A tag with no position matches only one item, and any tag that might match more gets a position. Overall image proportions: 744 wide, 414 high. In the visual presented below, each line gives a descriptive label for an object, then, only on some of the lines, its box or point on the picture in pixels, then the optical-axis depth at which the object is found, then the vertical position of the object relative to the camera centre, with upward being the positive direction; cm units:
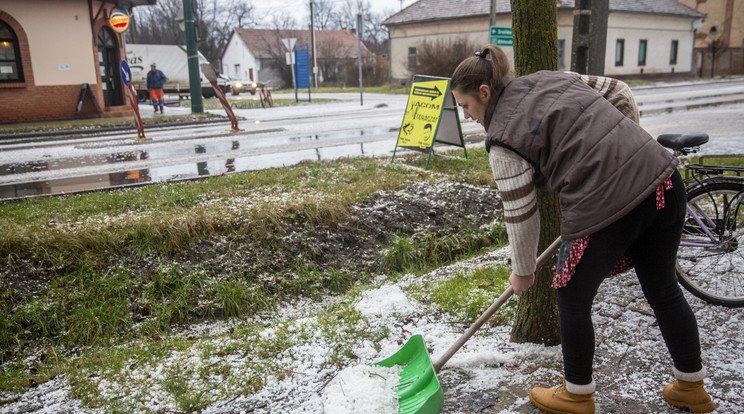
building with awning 1700 +104
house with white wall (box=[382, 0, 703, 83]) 3322 +289
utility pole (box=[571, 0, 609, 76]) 496 +37
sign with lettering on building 1788 +224
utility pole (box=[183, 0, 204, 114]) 1816 +102
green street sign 1233 +92
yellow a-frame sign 798 -53
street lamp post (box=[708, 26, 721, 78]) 4053 +203
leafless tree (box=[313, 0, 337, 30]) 7700 +928
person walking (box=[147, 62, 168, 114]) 2120 +13
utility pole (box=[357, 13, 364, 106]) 2072 +208
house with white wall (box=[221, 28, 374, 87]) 5038 +320
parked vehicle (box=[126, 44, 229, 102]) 3083 +127
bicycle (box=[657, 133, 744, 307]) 371 -104
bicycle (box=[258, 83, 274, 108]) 2319 -42
